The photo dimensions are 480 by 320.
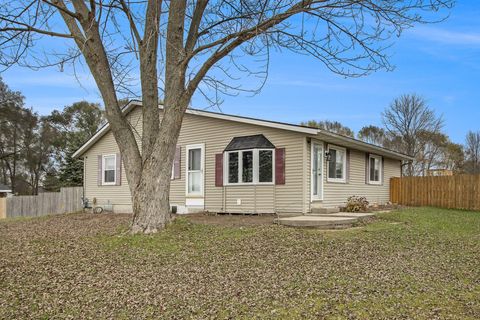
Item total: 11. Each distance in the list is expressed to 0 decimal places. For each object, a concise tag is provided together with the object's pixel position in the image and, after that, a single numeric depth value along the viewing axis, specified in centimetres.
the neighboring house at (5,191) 3331
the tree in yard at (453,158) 3697
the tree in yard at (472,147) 3953
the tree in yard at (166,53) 774
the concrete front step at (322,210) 1255
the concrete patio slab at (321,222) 962
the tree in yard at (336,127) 4079
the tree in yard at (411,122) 3244
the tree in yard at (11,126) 3412
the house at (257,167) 1250
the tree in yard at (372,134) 4003
